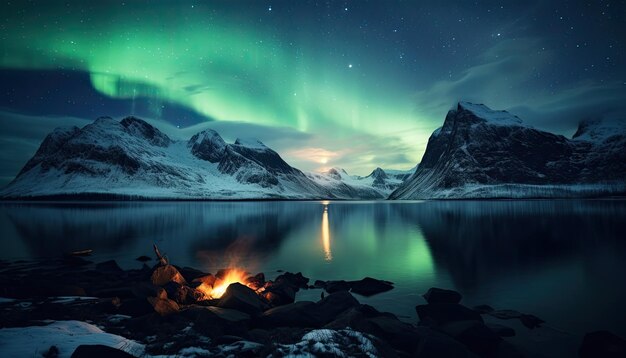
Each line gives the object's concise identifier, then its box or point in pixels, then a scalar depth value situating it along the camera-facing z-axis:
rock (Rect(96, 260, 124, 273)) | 28.89
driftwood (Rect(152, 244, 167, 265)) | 22.00
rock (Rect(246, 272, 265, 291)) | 22.59
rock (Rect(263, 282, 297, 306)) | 19.51
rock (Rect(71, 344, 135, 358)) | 8.65
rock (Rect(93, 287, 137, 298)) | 19.41
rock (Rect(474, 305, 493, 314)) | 18.34
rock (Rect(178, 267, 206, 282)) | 24.05
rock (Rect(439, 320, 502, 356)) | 13.06
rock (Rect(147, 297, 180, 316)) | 15.29
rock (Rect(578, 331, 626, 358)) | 12.36
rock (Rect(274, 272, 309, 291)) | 24.90
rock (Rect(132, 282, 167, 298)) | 17.19
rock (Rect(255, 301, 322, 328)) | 15.18
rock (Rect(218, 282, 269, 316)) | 16.25
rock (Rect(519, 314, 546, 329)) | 16.36
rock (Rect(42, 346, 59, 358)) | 9.14
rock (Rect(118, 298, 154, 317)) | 15.95
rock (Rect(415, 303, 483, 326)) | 15.55
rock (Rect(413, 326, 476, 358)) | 11.16
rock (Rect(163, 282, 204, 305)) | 18.00
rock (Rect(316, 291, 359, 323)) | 16.30
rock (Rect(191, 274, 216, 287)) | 21.05
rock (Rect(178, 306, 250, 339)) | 13.49
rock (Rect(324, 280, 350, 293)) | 23.77
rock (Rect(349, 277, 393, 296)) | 23.05
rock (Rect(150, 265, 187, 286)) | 19.84
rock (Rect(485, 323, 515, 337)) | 15.02
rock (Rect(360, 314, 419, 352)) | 12.62
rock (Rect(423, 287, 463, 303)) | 19.92
